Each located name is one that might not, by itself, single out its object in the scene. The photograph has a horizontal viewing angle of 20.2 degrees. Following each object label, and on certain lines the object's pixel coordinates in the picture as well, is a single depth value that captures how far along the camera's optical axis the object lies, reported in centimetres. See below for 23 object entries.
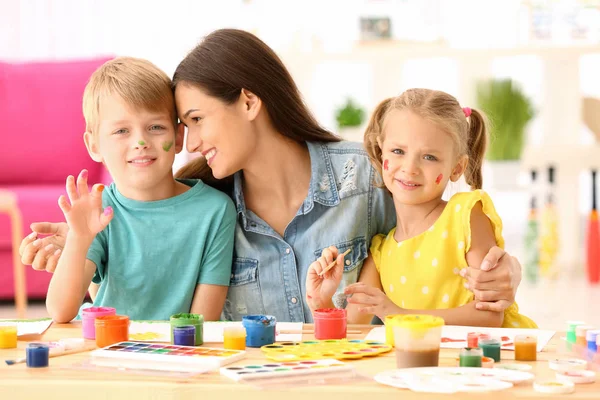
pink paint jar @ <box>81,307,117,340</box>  203
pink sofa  465
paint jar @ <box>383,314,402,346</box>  184
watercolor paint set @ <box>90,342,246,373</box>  184
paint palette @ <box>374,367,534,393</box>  174
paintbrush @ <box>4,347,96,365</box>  189
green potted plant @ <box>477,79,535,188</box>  484
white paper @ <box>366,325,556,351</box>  195
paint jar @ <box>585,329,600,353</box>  191
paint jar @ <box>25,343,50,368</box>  187
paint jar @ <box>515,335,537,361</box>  188
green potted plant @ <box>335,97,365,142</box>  486
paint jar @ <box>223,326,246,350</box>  194
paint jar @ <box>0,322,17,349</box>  198
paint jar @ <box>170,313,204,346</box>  197
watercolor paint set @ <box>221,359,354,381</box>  179
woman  233
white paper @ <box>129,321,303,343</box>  200
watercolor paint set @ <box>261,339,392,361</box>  188
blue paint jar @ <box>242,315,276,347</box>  196
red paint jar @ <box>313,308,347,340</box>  200
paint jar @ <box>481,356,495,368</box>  183
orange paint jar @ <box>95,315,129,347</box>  197
